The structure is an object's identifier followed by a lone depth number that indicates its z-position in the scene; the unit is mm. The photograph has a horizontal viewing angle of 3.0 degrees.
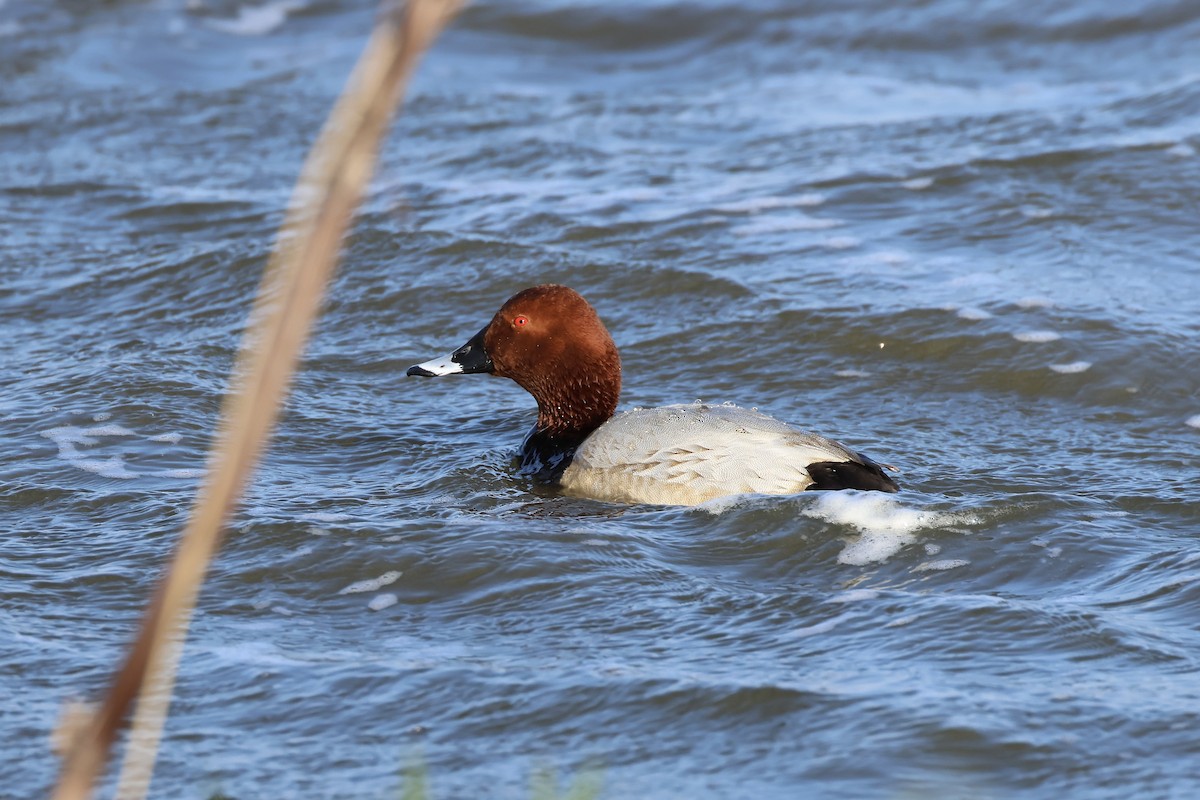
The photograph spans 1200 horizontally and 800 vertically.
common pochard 15477
